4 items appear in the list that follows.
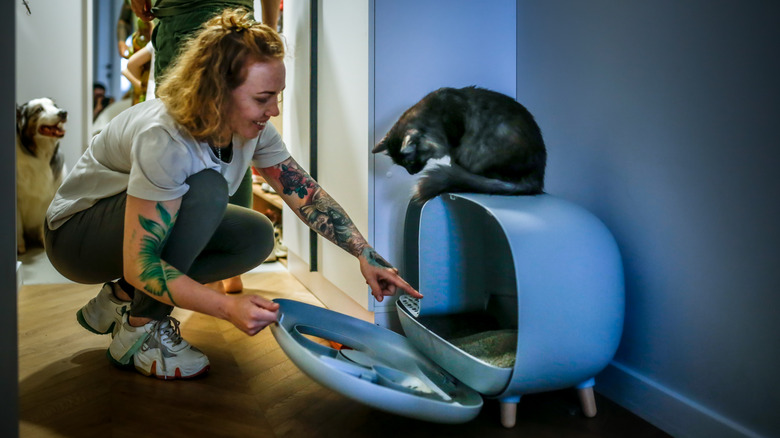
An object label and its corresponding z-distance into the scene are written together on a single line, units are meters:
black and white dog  2.68
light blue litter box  0.98
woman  1.04
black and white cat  1.29
